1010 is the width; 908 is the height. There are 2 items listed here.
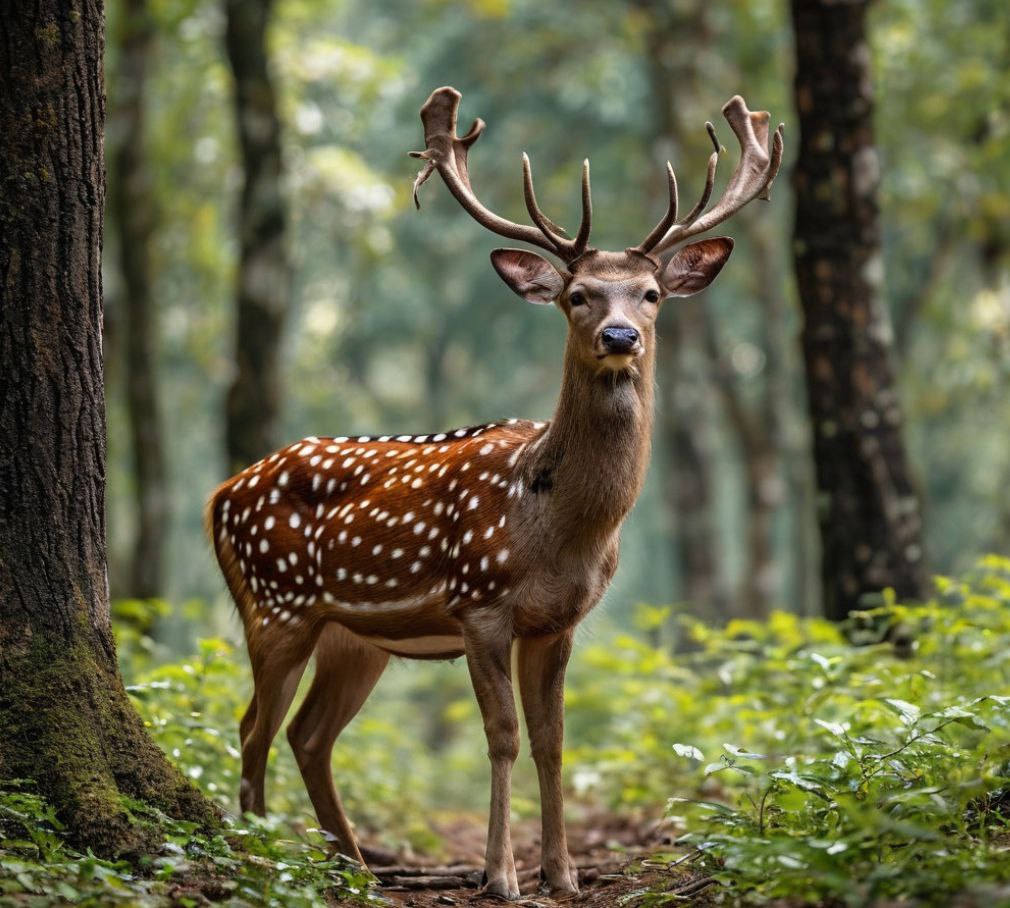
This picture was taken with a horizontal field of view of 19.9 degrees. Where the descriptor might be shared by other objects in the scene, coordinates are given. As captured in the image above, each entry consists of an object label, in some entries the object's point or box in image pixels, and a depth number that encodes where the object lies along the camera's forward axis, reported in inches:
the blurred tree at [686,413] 1393.9
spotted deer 489.1
